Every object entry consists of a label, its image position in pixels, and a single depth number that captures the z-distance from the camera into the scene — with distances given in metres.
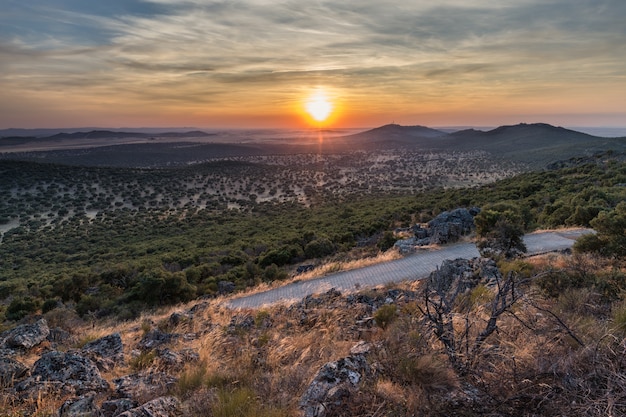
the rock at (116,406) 3.67
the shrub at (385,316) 6.57
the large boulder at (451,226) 17.25
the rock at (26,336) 7.09
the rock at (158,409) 3.34
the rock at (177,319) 9.59
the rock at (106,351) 5.60
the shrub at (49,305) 15.87
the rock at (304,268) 17.27
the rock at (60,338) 7.91
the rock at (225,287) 16.53
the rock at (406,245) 16.08
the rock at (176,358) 5.41
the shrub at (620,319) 4.37
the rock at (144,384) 4.19
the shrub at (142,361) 5.74
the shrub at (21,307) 15.11
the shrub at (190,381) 4.32
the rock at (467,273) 8.62
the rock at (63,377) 4.26
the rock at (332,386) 3.29
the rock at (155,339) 7.37
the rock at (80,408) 3.61
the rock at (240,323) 7.51
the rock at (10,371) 4.48
